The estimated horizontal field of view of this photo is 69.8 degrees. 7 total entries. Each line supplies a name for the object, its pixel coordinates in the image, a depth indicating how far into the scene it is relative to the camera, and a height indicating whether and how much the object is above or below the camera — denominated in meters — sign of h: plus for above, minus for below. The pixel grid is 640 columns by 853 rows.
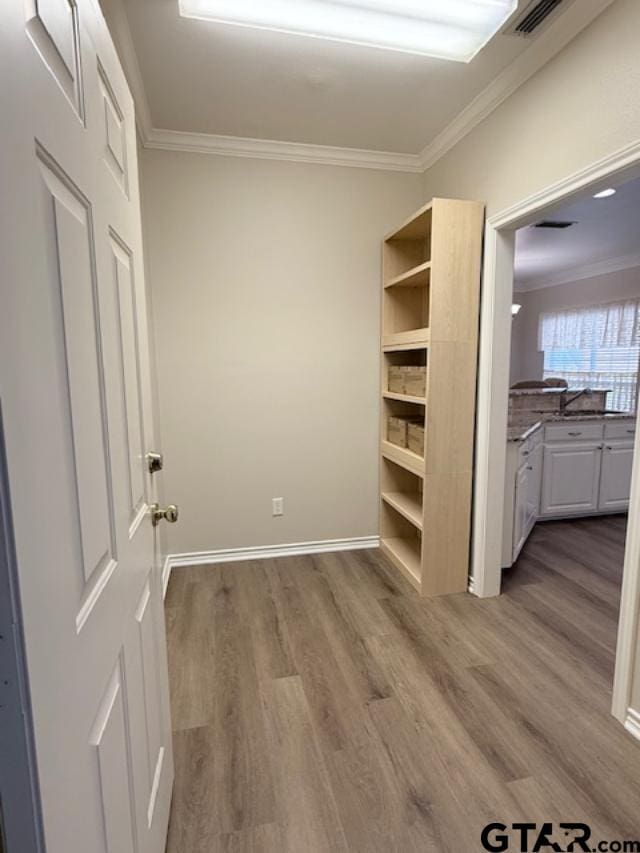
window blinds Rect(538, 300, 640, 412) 5.52 +0.21
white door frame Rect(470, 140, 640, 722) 2.21 -0.07
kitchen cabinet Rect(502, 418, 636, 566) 3.75 -0.87
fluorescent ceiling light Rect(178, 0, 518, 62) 1.71 +1.32
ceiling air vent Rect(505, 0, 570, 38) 1.69 +1.32
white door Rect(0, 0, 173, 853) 0.52 -0.08
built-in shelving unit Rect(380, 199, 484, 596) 2.45 -0.12
